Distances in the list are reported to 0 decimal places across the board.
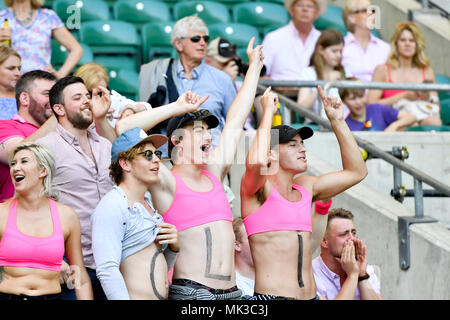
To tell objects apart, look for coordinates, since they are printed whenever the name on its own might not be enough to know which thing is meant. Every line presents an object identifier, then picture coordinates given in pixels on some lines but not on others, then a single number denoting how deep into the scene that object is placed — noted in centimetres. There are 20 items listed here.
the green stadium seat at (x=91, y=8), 1680
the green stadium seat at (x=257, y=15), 1786
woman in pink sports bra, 783
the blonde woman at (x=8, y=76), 1069
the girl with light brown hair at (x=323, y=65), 1448
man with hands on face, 1039
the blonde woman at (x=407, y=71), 1517
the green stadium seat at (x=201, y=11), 1753
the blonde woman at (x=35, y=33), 1366
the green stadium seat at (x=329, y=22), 1809
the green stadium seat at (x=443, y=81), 1683
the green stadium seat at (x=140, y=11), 1727
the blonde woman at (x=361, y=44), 1602
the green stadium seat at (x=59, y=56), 1570
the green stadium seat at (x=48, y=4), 1692
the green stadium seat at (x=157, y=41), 1658
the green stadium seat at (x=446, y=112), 1637
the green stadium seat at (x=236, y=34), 1695
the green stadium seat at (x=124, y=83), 1566
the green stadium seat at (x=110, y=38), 1637
